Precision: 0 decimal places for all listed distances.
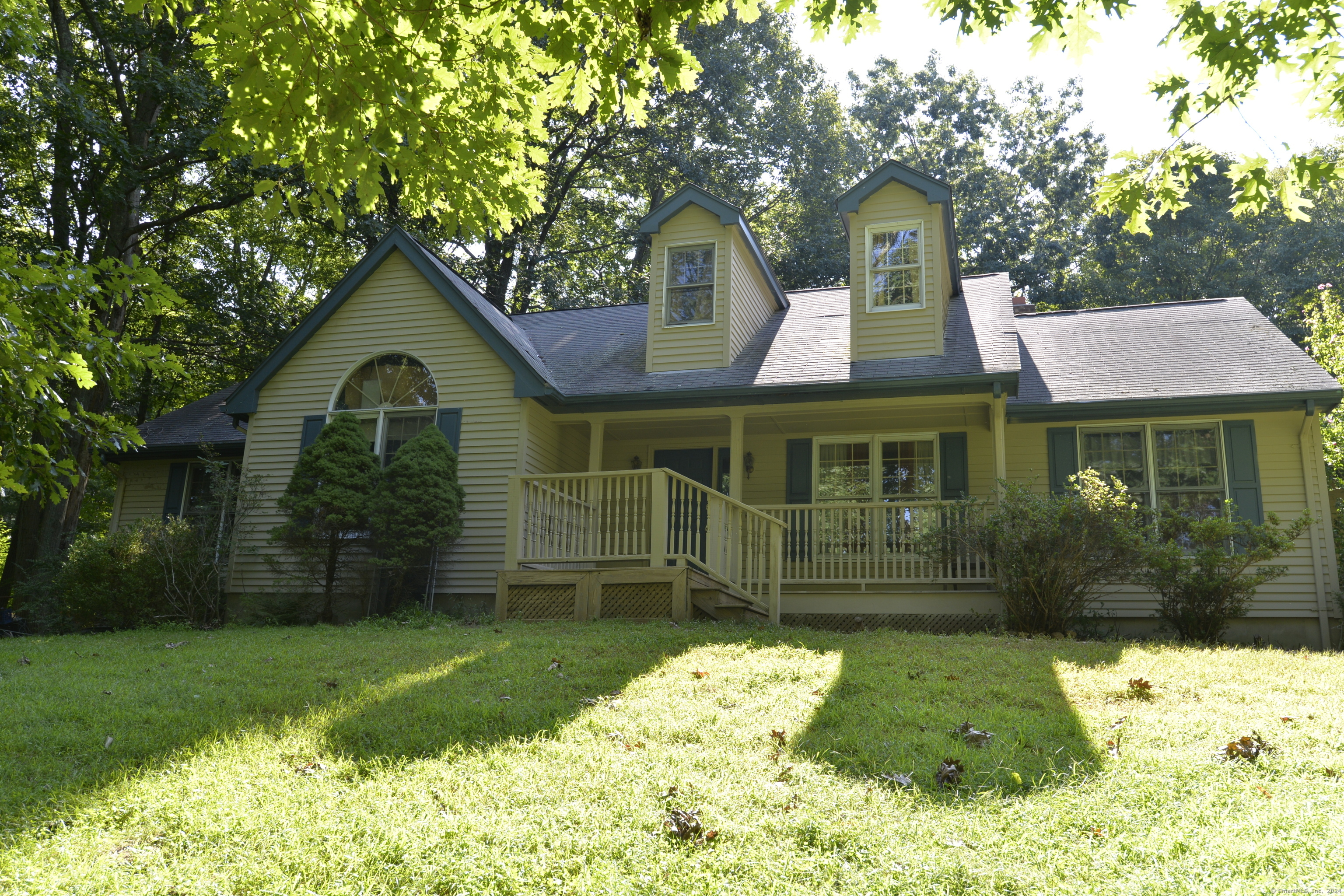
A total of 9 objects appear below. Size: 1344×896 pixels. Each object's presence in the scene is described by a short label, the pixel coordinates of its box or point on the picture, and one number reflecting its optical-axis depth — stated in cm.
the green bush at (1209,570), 968
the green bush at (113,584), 1203
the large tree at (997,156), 2908
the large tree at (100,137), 1498
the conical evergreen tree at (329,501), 1143
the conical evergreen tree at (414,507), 1159
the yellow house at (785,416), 1093
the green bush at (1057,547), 952
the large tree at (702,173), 2548
